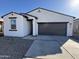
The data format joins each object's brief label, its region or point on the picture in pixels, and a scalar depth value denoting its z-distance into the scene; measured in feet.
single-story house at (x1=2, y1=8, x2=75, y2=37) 26.27
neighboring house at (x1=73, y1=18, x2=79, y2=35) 36.41
